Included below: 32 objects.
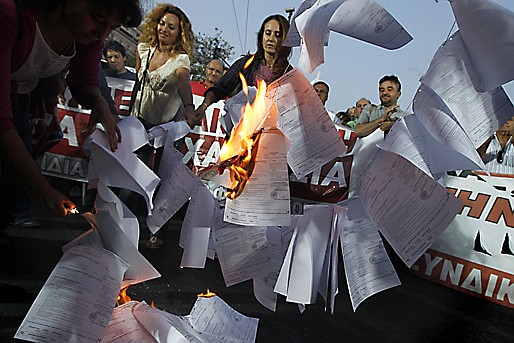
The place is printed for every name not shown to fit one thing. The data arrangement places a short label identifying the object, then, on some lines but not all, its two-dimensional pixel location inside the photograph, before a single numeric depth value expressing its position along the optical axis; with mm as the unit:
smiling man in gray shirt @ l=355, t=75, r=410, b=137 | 3201
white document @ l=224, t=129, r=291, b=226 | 1293
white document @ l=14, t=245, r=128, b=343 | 1163
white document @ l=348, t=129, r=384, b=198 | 1736
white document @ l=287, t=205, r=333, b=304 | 1347
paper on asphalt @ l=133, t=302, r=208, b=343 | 1355
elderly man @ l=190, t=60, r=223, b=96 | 4484
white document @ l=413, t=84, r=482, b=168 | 1164
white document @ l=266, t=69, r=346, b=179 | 1295
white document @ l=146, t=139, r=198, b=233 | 1414
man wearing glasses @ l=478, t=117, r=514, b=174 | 3791
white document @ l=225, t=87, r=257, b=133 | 1418
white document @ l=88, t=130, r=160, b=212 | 1315
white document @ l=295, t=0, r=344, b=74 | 1230
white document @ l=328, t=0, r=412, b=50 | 1212
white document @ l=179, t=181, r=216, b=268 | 1410
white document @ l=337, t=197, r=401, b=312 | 1302
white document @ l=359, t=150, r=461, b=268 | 1180
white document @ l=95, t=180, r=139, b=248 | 1298
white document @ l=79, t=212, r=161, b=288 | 1280
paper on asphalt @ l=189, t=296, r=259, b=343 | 1557
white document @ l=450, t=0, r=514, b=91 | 1125
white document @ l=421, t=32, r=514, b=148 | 1219
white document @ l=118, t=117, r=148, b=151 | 1408
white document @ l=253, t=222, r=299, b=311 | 1457
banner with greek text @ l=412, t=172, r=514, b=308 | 3529
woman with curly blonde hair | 2762
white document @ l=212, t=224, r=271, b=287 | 1424
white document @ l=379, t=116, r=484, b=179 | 1170
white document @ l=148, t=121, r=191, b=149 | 1512
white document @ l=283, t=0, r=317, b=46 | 1340
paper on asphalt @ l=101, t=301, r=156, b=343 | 1364
